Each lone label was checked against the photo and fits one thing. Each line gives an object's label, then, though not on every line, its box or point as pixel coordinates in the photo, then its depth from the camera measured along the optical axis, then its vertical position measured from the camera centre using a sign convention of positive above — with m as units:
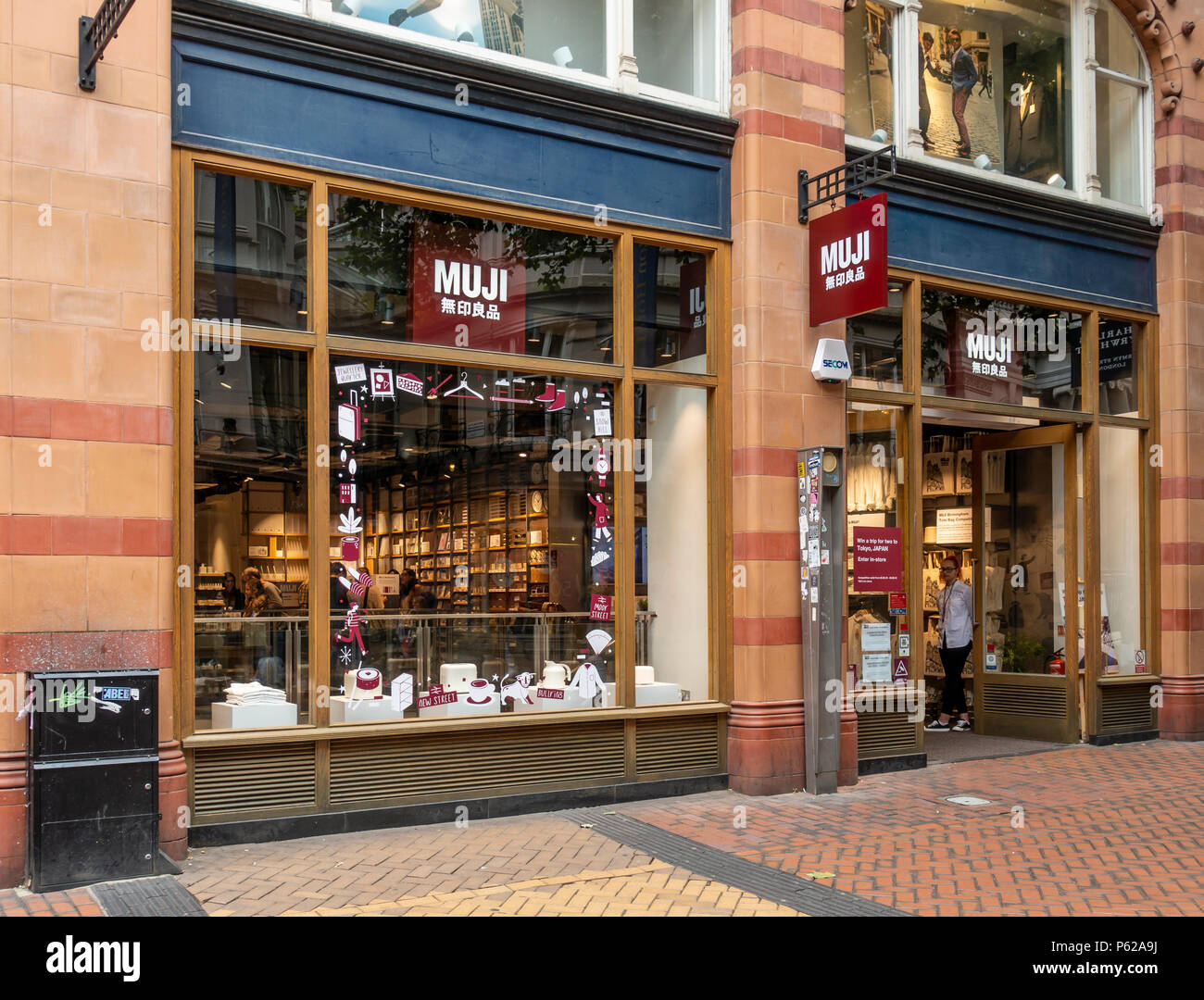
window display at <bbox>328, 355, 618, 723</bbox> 8.22 +0.10
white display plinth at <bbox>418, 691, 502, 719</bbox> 8.45 -1.14
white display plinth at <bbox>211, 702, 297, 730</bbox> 7.54 -1.05
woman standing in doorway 12.93 -0.92
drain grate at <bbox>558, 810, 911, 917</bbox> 6.19 -1.90
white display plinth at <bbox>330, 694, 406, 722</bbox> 8.00 -1.08
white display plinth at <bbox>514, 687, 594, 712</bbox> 8.86 -1.16
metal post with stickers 9.28 -0.41
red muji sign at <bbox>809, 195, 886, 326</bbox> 8.89 +2.29
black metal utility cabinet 6.30 -1.21
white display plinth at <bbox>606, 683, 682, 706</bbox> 9.27 -1.13
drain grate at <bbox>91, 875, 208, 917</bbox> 5.94 -1.80
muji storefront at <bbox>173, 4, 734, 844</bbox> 7.64 +0.89
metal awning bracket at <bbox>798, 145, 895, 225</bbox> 9.13 +3.05
